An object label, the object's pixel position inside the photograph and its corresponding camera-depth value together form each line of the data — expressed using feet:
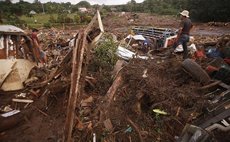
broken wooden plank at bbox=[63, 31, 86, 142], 7.15
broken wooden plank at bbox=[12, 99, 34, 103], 10.94
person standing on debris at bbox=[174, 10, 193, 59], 14.05
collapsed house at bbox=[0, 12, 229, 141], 7.69
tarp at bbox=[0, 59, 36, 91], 11.52
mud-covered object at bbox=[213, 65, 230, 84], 9.92
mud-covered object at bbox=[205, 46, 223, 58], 13.43
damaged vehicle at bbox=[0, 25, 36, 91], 11.62
